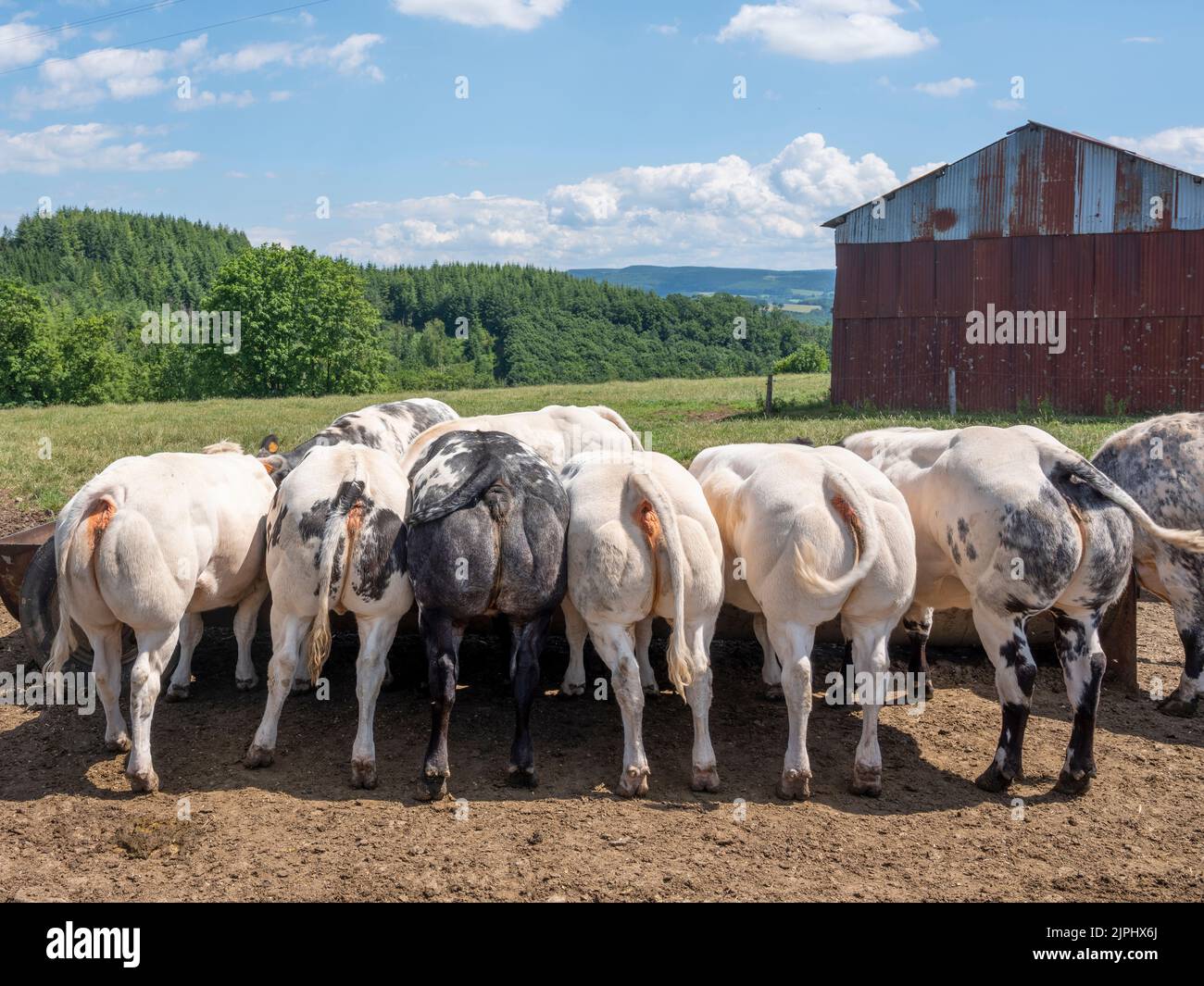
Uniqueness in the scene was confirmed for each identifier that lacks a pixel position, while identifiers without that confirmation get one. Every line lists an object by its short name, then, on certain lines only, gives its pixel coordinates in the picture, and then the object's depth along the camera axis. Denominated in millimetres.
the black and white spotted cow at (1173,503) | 7480
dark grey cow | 5938
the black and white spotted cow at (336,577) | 6090
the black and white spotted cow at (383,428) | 9328
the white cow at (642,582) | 5914
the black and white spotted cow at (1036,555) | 5949
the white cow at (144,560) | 5980
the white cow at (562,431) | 8805
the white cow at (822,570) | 5887
